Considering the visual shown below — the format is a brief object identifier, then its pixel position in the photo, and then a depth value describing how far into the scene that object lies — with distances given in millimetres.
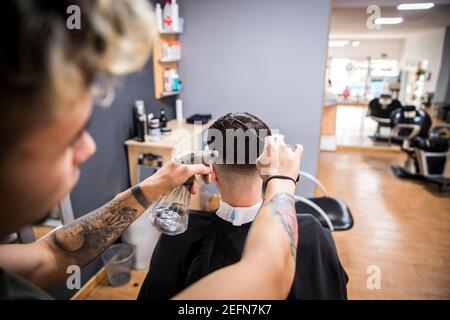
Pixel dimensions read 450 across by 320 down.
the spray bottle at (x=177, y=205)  1024
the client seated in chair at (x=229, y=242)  1028
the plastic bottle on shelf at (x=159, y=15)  2474
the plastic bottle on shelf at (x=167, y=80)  2719
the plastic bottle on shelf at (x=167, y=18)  2584
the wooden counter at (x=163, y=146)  2205
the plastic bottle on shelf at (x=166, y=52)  2664
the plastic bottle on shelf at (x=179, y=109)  2863
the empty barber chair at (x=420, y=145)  3814
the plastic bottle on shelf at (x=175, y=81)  2743
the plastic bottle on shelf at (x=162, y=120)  2579
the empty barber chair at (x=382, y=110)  5313
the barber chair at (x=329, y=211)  2180
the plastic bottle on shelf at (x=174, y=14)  2576
